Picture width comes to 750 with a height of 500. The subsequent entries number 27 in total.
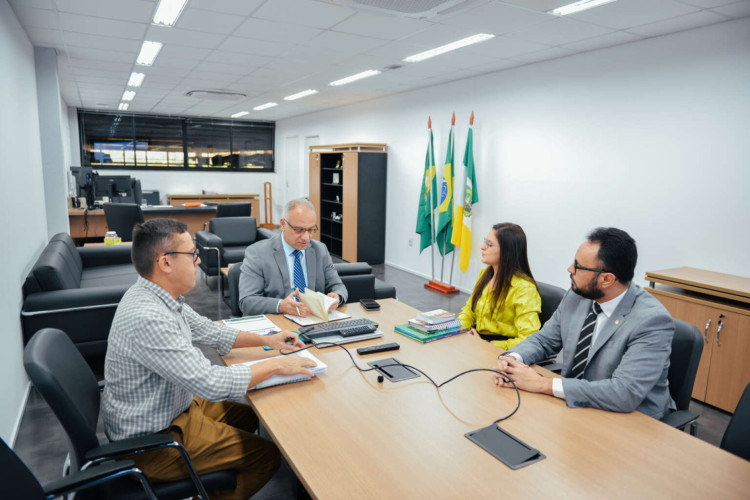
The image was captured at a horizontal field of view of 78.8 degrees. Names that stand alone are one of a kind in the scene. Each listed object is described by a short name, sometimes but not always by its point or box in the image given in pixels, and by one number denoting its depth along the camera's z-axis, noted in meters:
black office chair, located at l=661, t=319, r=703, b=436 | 1.79
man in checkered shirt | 1.53
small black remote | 2.07
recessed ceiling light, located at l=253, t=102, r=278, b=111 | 8.89
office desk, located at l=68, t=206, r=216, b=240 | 7.35
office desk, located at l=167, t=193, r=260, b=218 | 10.90
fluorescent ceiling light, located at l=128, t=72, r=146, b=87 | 6.34
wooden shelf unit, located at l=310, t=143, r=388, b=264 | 7.49
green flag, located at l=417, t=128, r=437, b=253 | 6.20
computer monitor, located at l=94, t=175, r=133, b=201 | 7.41
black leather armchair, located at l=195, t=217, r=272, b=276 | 5.85
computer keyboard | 2.22
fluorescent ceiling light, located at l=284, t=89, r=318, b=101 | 7.37
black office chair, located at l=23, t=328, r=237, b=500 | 1.35
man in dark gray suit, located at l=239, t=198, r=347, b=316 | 2.77
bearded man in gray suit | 1.65
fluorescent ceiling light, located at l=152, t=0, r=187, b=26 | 3.50
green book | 2.26
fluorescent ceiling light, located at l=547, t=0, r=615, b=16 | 3.17
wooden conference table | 1.21
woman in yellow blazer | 2.49
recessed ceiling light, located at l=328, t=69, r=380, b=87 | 5.77
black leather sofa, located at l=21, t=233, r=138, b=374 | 3.22
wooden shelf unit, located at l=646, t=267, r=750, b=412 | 2.96
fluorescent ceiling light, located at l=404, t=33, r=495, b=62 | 4.11
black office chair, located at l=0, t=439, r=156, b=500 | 1.14
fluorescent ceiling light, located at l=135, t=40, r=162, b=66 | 4.72
